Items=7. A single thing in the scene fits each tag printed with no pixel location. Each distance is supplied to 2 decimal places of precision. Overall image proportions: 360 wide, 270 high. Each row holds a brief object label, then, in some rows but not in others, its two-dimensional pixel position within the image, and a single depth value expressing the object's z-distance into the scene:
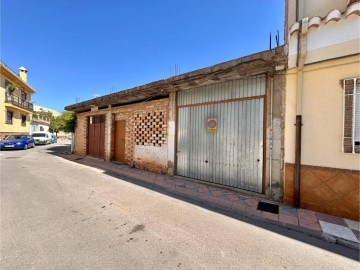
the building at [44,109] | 52.76
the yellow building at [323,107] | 3.48
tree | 13.84
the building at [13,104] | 18.88
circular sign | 5.58
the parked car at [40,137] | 22.35
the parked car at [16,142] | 15.20
